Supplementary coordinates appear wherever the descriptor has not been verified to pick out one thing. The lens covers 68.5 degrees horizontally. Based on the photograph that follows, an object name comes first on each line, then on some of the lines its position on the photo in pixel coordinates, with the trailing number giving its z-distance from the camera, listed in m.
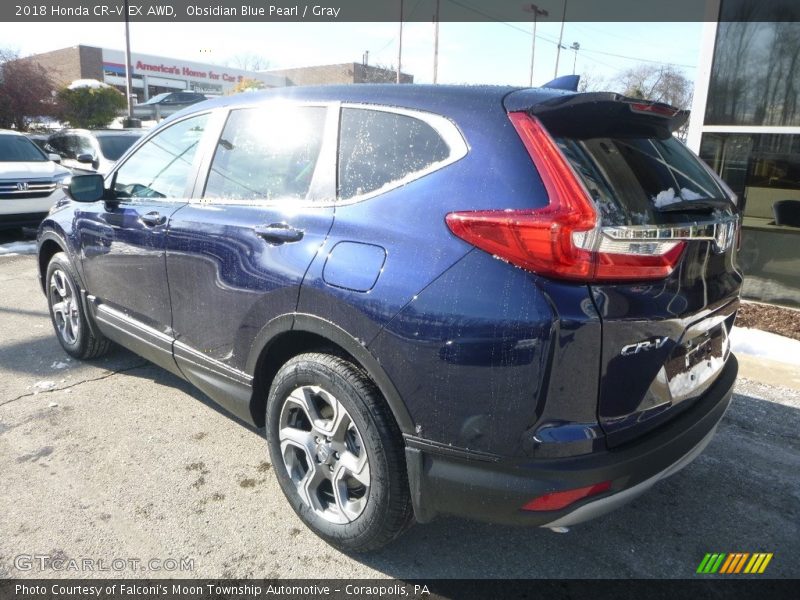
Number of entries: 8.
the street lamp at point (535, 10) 45.62
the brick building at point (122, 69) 44.34
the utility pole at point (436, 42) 40.19
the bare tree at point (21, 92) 22.41
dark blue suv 1.80
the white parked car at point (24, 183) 8.84
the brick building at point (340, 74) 50.59
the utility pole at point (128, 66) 21.83
